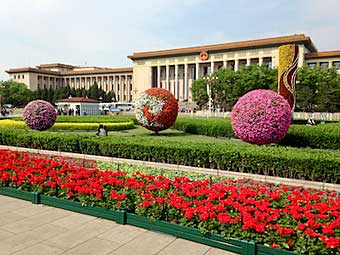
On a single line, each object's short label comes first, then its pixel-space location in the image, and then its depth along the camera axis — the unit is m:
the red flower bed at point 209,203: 3.70
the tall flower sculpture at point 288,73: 18.70
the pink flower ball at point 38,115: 18.12
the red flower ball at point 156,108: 17.44
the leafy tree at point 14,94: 71.44
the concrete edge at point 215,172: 7.32
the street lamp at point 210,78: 37.91
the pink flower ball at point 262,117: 11.69
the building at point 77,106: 41.22
